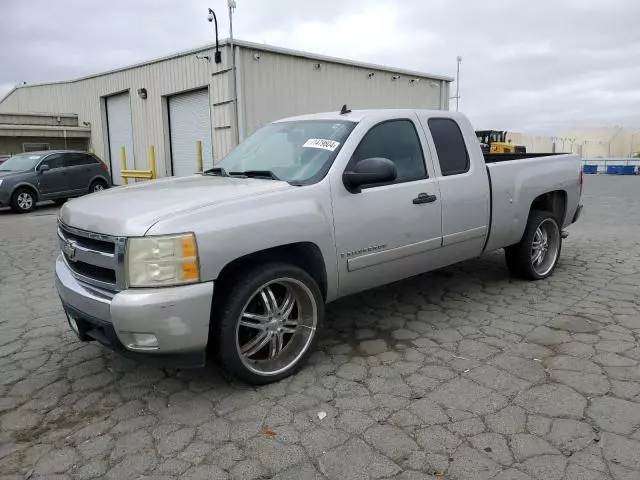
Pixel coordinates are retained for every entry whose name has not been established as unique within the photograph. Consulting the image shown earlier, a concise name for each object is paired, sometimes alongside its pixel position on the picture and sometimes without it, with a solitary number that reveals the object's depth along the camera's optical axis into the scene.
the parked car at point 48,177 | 13.59
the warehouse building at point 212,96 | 15.27
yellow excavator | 27.55
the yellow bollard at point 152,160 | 18.46
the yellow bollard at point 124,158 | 20.22
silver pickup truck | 2.94
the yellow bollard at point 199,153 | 16.70
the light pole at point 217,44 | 14.13
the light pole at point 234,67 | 13.85
